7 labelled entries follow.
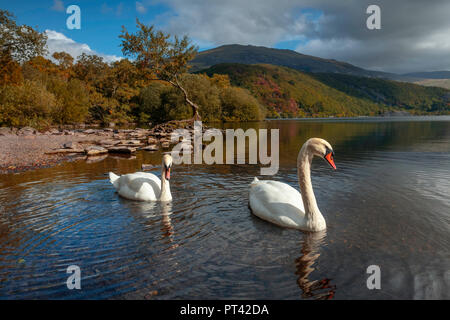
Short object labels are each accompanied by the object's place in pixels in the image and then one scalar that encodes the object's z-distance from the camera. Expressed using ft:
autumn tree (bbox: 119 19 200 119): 128.06
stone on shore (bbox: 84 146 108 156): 62.85
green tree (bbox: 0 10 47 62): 116.98
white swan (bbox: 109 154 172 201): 28.48
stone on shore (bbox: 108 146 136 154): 65.72
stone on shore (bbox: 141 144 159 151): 72.64
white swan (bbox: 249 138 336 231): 20.83
